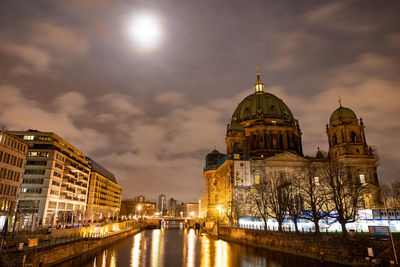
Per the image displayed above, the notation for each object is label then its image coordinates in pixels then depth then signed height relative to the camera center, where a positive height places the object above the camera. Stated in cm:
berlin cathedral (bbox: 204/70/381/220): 8644 +2167
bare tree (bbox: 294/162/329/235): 4439 +193
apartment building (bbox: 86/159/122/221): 12189 +784
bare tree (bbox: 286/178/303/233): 4922 +162
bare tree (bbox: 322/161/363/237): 4162 +447
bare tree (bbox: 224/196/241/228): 7975 +71
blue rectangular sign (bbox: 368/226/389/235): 3313 -166
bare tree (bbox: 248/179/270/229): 6775 +555
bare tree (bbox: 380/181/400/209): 6378 +527
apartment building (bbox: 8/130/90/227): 7600 +889
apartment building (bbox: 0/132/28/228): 5372 +825
